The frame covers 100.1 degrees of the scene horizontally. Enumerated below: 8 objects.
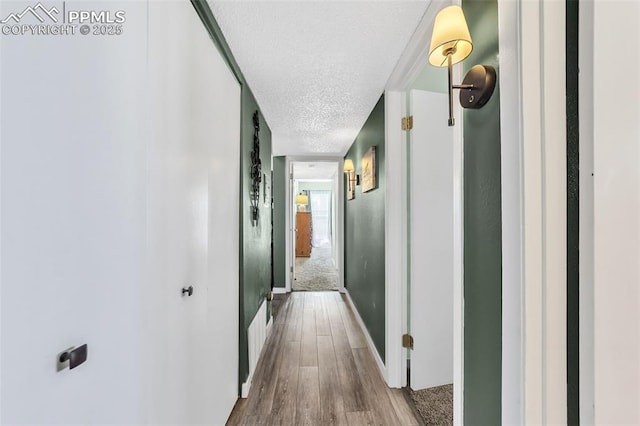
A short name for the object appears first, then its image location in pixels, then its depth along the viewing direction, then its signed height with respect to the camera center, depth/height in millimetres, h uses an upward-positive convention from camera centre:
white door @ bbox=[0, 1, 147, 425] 499 -18
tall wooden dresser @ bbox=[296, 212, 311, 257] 8508 -771
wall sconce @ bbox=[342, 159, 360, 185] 3326 +521
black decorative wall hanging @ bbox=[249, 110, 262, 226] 2172 +313
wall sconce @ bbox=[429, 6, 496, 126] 847 +538
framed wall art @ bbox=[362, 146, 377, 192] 2431 +387
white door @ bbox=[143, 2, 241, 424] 840 -52
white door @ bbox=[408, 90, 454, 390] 1937 -249
